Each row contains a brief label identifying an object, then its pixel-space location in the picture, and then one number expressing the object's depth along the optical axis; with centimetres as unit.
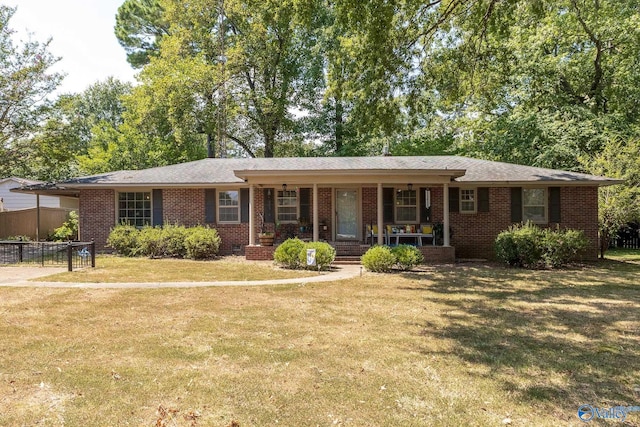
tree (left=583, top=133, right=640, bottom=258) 1445
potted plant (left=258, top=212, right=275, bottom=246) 1365
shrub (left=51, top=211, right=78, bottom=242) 1942
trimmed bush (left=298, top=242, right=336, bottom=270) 1120
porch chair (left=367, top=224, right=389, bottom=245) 1392
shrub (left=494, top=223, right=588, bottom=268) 1191
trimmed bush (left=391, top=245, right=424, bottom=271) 1134
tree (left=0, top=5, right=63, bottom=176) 1805
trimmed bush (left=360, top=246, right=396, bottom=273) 1109
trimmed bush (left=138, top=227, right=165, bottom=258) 1373
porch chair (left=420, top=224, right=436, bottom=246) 1398
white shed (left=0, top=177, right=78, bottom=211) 2467
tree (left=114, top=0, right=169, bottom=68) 2931
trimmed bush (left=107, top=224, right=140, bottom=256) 1412
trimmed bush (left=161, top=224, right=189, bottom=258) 1371
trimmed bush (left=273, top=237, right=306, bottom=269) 1151
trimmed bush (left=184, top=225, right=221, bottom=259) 1328
